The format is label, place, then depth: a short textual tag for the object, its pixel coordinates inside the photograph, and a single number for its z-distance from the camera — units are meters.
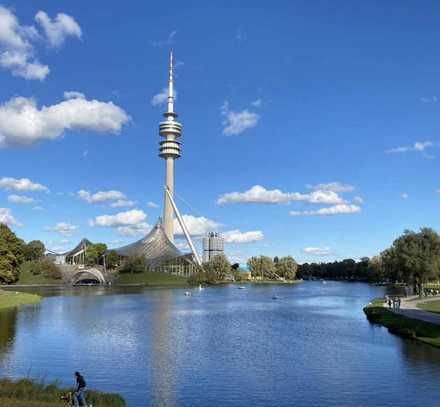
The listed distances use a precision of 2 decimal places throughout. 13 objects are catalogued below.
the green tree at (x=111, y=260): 172.38
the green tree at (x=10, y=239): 90.45
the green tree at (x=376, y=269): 177.85
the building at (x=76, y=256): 179.43
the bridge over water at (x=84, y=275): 156.12
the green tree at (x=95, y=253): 173.12
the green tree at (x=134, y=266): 163.50
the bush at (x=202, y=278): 160.38
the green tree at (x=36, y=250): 186.25
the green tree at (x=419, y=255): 74.25
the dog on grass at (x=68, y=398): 19.66
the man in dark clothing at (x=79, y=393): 19.50
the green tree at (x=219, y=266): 173.38
